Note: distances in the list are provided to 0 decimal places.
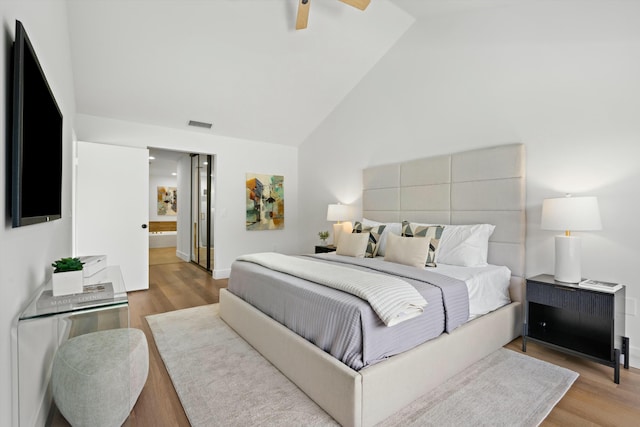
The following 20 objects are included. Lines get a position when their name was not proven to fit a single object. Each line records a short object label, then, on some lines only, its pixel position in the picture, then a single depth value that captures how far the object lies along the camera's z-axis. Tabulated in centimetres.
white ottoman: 154
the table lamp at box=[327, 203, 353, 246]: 464
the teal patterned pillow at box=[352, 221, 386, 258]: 355
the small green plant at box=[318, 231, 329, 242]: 498
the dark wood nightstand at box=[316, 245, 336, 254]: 453
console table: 126
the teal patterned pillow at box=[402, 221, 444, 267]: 294
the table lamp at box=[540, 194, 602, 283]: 228
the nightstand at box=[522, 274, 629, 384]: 216
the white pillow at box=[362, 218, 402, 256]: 358
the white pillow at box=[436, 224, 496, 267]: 294
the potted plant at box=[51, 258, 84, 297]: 158
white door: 402
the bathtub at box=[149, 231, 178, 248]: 859
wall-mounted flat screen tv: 115
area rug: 173
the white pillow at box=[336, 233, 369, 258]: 347
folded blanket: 175
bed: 168
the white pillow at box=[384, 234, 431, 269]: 285
